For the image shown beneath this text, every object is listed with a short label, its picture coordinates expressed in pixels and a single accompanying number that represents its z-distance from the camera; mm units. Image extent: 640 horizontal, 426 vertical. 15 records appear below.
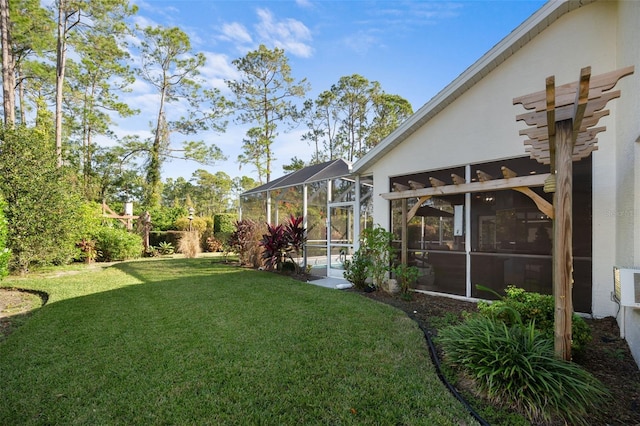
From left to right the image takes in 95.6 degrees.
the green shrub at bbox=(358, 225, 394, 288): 6930
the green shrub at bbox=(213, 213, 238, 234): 18438
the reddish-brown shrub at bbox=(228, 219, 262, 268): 11188
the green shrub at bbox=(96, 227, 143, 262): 12602
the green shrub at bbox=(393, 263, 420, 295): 6361
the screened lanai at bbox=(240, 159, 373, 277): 8562
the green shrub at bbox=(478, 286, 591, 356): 3131
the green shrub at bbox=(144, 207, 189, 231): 17359
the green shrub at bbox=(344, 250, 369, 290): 7262
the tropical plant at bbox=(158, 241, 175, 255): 15617
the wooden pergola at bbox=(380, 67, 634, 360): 2459
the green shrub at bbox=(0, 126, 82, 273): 7871
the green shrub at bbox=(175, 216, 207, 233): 17709
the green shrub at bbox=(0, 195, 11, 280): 5320
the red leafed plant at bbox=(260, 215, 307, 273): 9602
